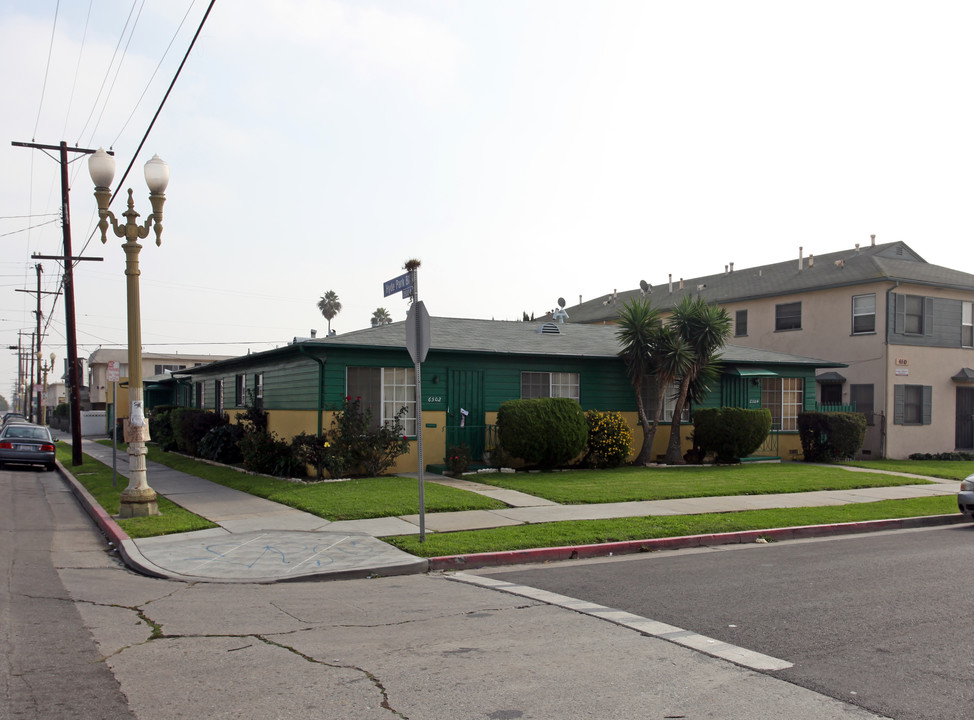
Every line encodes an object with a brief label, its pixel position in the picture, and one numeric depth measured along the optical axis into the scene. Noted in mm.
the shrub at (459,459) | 18203
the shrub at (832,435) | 22766
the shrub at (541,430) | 18531
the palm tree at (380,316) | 82906
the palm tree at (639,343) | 20844
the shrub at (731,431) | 21219
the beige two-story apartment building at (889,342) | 26453
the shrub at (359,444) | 17078
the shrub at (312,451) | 16750
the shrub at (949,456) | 26141
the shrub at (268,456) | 17594
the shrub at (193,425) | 24312
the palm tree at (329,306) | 79375
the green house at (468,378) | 18609
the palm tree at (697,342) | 20750
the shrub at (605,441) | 20031
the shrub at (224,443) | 21844
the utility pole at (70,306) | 25031
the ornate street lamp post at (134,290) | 12516
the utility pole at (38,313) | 48344
